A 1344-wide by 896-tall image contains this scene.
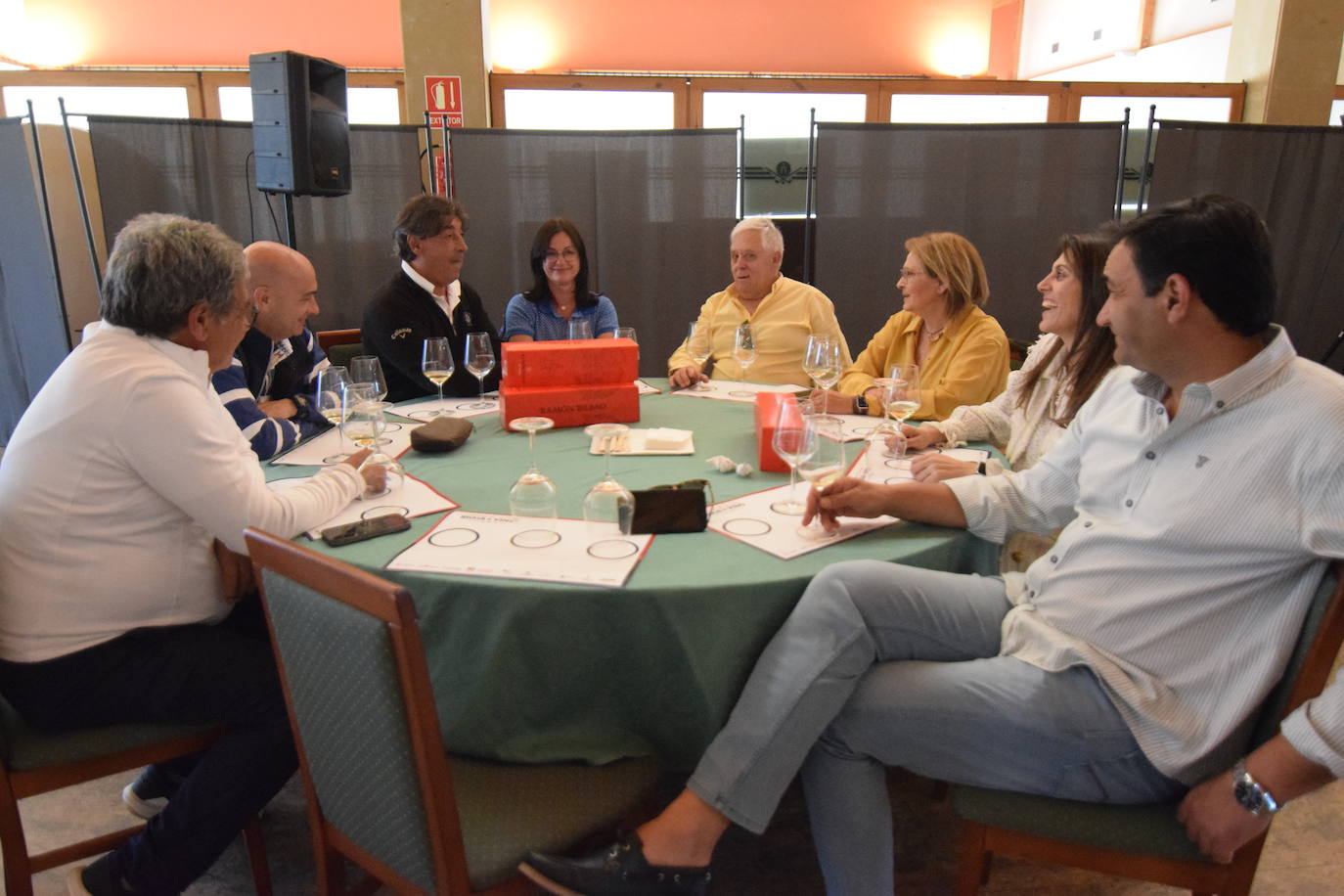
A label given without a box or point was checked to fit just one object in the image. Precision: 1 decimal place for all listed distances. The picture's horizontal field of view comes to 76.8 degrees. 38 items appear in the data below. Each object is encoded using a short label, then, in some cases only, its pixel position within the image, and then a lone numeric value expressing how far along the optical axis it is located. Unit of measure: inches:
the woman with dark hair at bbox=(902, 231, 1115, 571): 84.7
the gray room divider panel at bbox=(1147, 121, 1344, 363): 215.3
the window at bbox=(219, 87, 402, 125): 260.7
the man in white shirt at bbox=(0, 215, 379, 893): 61.5
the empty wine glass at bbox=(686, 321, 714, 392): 152.7
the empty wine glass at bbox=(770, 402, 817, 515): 64.8
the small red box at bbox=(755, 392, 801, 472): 79.9
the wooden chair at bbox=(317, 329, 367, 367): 149.1
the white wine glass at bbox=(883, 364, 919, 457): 88.4
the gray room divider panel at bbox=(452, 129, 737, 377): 214.7
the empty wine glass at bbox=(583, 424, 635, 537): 65.4
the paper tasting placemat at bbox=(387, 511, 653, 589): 58.4
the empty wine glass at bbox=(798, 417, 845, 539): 65.2
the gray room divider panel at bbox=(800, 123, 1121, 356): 212.4
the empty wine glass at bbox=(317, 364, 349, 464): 86.6
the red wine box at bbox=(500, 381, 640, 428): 96.8
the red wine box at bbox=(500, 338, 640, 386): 97.3
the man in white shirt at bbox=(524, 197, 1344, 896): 52.3
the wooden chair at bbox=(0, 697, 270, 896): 61.2
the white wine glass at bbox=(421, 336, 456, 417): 103.0
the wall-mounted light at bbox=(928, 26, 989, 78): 317.4
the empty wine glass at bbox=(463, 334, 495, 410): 107.5
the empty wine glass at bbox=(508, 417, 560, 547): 70.1
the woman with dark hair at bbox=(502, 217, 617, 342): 162.4
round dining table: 57.2
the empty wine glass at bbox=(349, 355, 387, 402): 90.3
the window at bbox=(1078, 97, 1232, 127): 263.0
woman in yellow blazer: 117.3
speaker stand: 178.4
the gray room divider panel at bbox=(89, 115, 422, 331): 194.5
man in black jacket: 131.6
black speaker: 163.5
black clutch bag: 66.0
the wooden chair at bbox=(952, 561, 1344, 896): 50.7
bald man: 102.6
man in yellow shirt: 149.0
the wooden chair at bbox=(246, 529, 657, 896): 45.0
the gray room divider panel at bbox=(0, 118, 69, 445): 194.1
